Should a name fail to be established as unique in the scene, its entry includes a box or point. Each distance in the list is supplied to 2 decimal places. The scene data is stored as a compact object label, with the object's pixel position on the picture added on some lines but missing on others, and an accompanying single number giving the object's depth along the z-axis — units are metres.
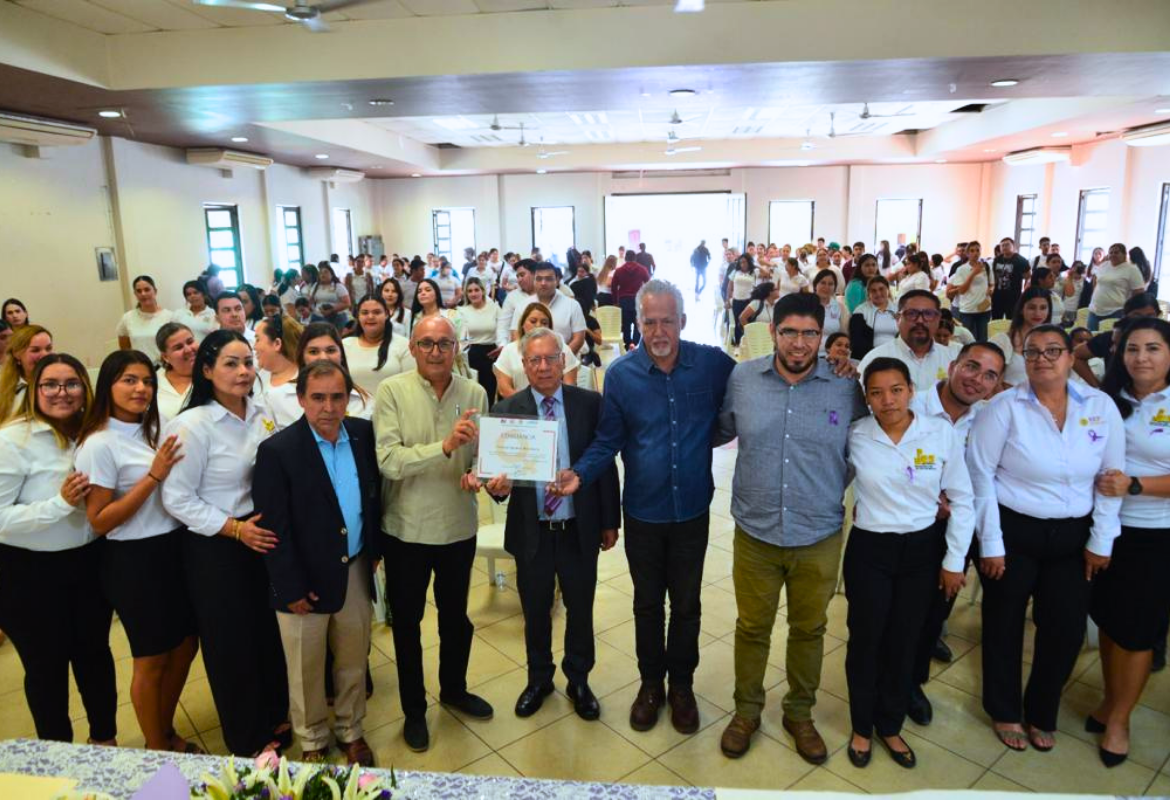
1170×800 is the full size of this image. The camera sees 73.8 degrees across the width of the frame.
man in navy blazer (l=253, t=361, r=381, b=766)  2.60
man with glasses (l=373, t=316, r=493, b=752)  2.88
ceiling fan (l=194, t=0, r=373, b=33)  4.01
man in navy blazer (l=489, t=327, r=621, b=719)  3.02
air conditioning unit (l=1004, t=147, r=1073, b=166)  14.34
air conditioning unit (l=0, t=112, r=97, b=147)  7.66
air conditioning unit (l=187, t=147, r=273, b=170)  11.49
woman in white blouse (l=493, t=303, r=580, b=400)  4.72
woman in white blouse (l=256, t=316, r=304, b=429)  3.46
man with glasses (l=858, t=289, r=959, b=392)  3.87
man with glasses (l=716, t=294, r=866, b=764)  2.77
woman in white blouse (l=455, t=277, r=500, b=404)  6.89
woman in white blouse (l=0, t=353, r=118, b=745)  2.59
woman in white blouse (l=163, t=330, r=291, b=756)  2.61
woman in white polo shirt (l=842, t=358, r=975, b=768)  2.75
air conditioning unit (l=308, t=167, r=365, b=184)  15.59
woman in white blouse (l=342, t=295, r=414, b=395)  4.41
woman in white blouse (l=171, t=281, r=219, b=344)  7.09
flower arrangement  1.44
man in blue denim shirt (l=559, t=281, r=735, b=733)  2.93
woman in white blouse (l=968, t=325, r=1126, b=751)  2.81
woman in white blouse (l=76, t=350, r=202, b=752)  2.58
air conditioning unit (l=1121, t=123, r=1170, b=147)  10.93
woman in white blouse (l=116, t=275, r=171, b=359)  6.61
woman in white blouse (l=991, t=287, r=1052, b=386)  4.25
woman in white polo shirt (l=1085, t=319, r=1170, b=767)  2.88
